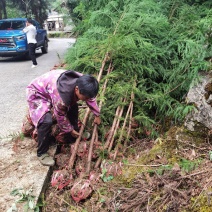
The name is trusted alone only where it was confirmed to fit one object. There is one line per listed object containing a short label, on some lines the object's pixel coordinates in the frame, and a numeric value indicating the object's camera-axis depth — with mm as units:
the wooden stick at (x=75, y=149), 3199
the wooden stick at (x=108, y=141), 3238
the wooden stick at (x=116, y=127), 3374
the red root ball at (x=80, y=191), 2744
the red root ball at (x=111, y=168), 2992
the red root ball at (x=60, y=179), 2955
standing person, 9711
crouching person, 2957
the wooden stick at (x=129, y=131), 3451
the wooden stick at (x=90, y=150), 3145
